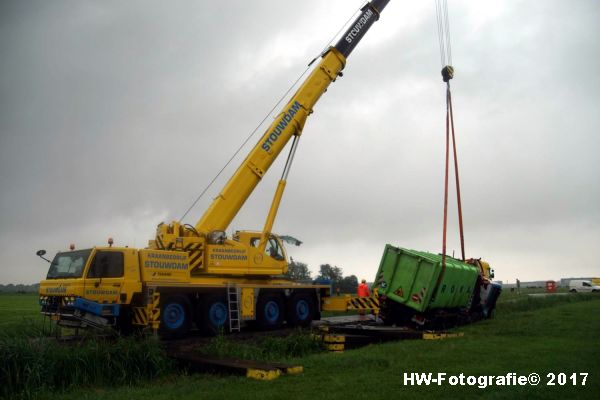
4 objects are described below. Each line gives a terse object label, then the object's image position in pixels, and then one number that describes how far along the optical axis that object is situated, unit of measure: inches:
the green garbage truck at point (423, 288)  658.8
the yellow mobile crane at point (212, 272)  493.0
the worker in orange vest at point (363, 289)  861.2
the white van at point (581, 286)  2000.5
